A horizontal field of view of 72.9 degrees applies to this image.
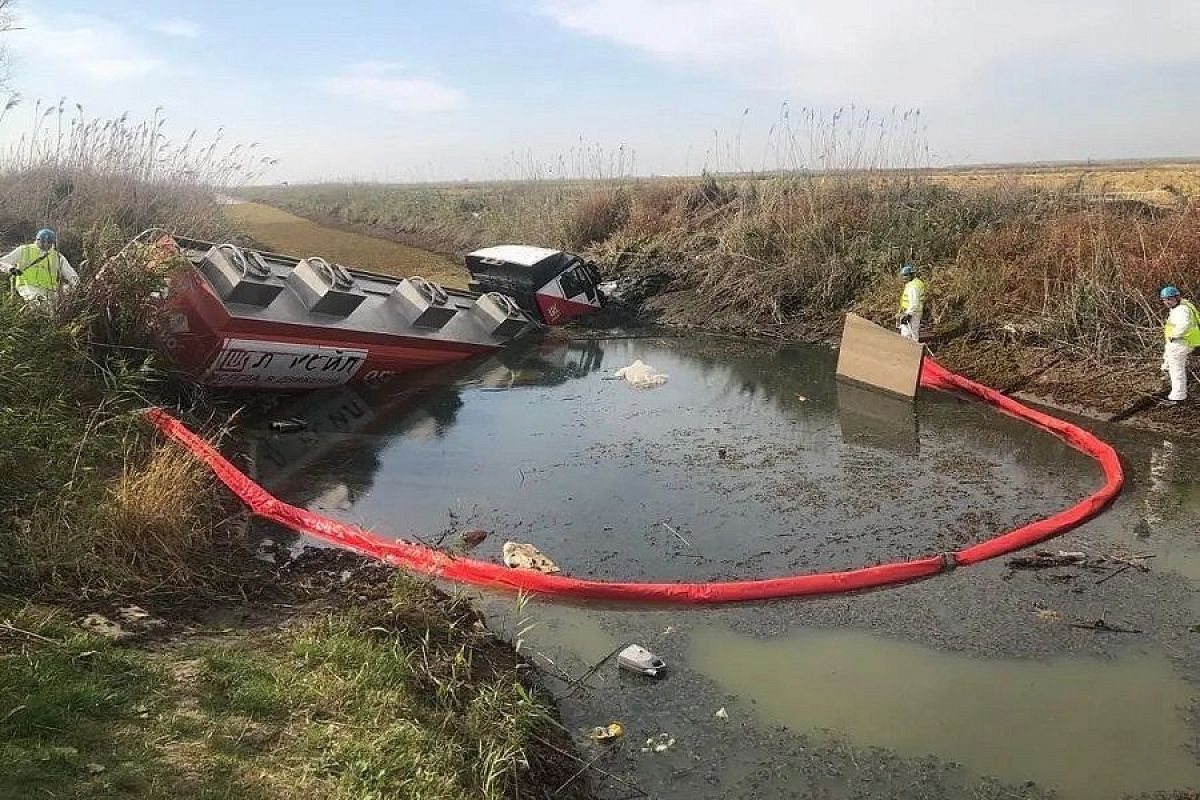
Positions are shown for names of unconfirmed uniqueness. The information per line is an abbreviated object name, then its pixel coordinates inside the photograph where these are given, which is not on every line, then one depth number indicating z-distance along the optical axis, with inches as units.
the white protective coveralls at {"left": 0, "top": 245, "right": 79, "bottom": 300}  280.2
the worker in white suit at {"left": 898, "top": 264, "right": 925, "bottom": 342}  424.5
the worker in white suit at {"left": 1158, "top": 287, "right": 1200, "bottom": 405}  317.4
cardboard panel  378.9
